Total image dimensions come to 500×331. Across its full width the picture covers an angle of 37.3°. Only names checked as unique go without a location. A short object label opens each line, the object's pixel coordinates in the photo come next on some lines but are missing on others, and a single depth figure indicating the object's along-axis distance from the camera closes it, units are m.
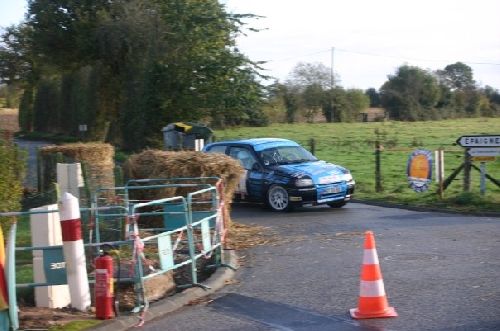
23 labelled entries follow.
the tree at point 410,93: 69.62
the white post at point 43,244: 7.95
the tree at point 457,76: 83.44
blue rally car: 16.62
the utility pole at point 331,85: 63.90
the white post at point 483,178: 17.59
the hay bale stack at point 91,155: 15.24
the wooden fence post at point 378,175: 20.20
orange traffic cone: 7.63
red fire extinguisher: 7.39
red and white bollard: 7.55
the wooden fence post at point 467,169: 17.70
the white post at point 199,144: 21.34
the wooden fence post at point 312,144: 23.45
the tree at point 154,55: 30.19
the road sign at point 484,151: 17.20
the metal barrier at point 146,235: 7.70
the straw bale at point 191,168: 13.45
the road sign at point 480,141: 17.12
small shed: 63.88
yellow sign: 17.36
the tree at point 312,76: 66.81
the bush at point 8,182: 10.74
